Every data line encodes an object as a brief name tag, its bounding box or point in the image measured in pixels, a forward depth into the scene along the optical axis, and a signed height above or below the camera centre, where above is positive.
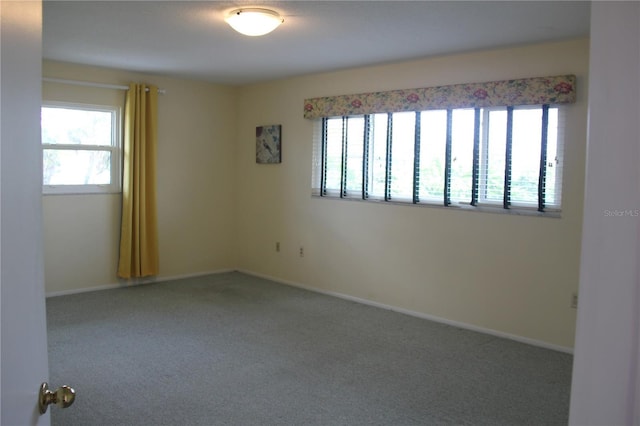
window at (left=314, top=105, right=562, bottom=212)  4.09 +0.27
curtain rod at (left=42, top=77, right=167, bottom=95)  5.12 +0.98
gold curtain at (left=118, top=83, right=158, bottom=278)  5.60 +0.00
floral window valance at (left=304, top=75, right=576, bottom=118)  3.89 +0.77
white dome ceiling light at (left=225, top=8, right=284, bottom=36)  3.28 +1.03
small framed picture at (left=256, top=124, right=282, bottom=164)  6.04 +0.47
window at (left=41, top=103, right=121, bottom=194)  5.23 +0.34
